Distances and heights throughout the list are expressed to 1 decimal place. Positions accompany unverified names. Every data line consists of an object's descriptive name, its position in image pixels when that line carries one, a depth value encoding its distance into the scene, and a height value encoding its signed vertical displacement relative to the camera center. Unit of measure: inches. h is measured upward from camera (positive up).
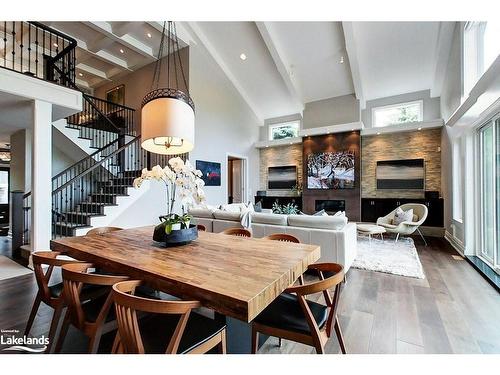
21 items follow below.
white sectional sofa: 126.1 -23.4
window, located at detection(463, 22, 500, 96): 126.7 +80.6
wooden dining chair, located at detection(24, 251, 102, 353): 61.3 -28.7
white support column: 138.6 +7.8
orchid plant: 73.7 +3.6
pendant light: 66.8 +21.0
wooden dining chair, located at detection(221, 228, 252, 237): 104.0 -18.6
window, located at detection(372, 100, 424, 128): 272.0 +87.9
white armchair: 197.0 -28.7
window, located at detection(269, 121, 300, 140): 353.8 +89.4
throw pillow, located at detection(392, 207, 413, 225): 208.2 -23.9
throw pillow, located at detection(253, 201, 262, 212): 220.7 -17.1
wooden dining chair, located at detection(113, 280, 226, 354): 40.3 -29.8
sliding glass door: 133.8 -2.5
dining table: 42.4 -17.6
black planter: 74.1 -14.3
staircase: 171.2 +29.8
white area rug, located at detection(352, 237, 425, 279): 136.3 -45.4
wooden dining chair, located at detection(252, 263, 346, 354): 50.3 -30.5
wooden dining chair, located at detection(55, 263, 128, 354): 50.9 -28.0
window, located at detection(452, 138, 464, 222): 195.8 +7.4
